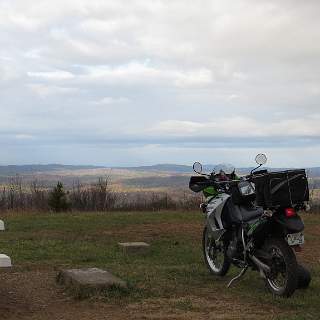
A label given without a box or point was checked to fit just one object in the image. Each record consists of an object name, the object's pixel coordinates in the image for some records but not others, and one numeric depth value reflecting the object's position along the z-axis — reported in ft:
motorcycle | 18.54
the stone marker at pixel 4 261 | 19.95
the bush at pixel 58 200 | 66.44
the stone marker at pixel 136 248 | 31.09
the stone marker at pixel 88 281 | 18.92
